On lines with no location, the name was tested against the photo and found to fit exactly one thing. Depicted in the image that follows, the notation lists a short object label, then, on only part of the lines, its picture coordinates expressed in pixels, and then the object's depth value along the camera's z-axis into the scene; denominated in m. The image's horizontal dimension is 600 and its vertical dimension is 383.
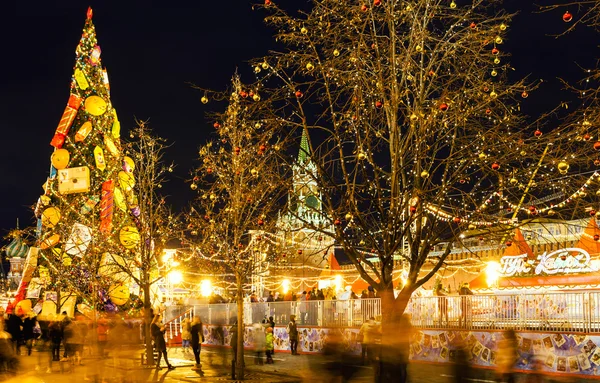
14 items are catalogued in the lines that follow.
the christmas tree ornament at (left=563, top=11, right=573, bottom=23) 7.89
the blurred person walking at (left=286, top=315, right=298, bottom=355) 26.53
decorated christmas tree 34.88
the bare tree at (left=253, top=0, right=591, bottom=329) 10.81
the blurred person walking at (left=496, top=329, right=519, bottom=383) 11.19
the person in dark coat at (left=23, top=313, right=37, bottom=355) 27.12
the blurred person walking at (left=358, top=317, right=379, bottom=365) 16.61
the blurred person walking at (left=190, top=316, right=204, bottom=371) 22.62
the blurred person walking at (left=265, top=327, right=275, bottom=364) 24.41
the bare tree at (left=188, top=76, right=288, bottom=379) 19.66
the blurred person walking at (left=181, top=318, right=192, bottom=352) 27.98
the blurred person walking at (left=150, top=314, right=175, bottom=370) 22.28
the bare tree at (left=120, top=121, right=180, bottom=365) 23.08
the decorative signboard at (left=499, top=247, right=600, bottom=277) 22.47
